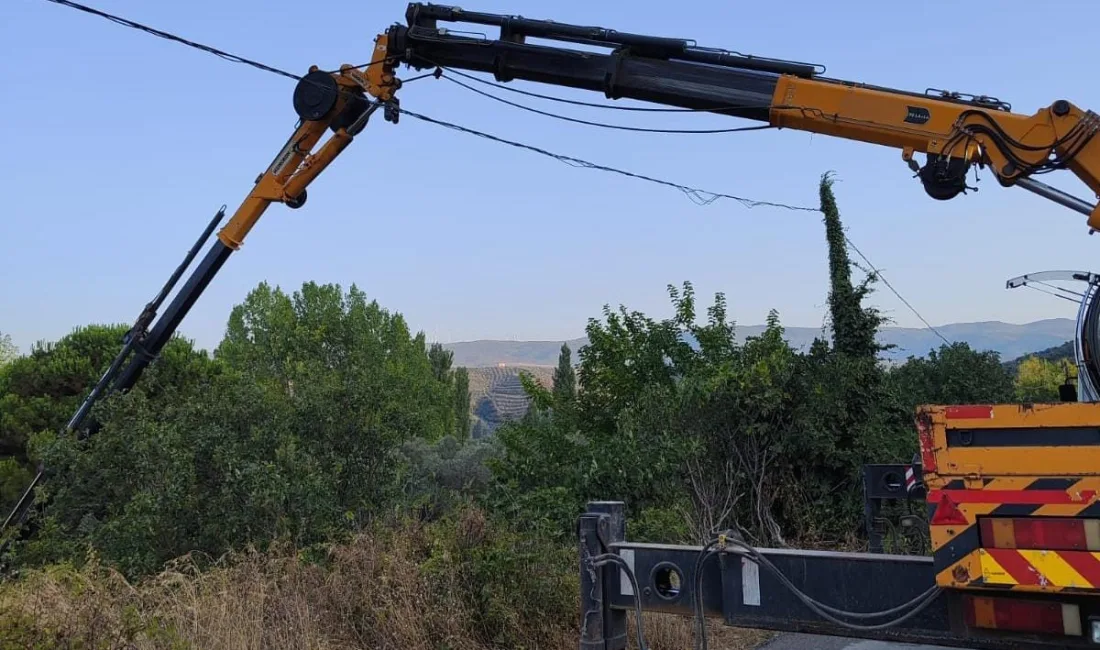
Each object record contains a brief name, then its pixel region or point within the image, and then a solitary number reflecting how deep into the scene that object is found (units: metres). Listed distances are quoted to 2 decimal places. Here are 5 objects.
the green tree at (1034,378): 31.57
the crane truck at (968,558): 3.25
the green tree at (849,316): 16.70
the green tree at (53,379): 19.88
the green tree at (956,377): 20.98
